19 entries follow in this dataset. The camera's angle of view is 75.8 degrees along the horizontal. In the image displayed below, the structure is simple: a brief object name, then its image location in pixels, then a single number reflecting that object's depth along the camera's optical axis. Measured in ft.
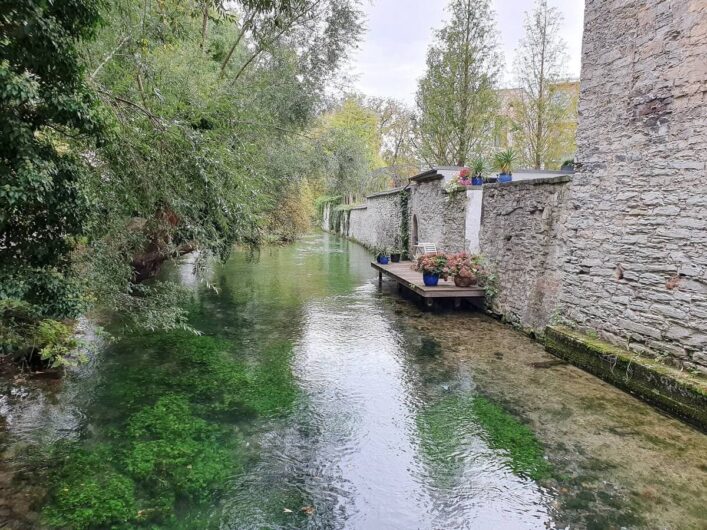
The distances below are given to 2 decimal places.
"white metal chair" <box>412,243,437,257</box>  36.88
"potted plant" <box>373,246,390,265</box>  39.62
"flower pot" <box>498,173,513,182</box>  28.94
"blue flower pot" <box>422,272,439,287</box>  27.66
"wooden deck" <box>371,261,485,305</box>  26.68
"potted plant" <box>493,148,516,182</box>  29.01
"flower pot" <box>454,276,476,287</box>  27.45
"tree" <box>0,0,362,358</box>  7.61
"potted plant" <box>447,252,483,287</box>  27.43
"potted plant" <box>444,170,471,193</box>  31.58
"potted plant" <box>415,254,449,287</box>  27.66
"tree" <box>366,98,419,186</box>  96.63
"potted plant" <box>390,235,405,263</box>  41.83
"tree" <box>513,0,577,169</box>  50.42
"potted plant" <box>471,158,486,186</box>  31.32
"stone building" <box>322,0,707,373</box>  13.93
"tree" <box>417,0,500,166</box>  46.21
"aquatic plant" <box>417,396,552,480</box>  11.39
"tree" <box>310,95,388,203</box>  35.29
